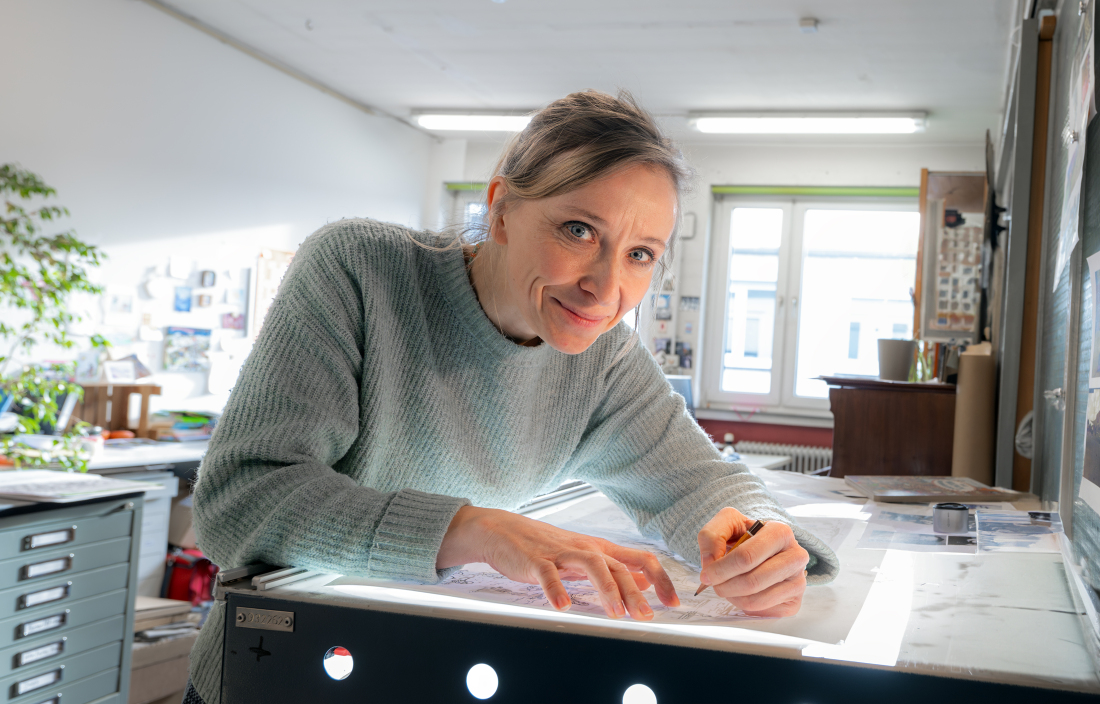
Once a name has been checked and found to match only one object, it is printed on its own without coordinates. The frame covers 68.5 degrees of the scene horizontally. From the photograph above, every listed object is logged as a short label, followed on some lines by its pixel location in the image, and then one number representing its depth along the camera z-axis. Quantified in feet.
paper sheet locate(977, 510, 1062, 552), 2.96
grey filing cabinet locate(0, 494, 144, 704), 7.12
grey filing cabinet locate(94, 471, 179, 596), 11.00
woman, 2.28
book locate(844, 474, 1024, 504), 4.20
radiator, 19.08
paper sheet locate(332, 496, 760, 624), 2.09
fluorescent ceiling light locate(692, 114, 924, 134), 16.87
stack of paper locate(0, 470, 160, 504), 7.34
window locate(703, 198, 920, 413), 19.15
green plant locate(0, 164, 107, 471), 8.37
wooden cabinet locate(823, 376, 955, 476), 7.92
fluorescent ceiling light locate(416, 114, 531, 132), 18.60
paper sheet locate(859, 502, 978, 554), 3.02
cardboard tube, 6.89
